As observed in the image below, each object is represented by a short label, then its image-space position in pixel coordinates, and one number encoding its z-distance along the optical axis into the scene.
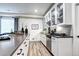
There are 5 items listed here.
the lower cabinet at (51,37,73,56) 1.30
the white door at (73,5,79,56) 1.25
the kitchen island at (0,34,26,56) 0.39
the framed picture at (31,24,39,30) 2.58
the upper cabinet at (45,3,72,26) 1.34
